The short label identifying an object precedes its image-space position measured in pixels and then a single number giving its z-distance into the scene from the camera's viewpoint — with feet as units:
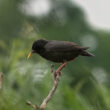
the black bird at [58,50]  41.63
